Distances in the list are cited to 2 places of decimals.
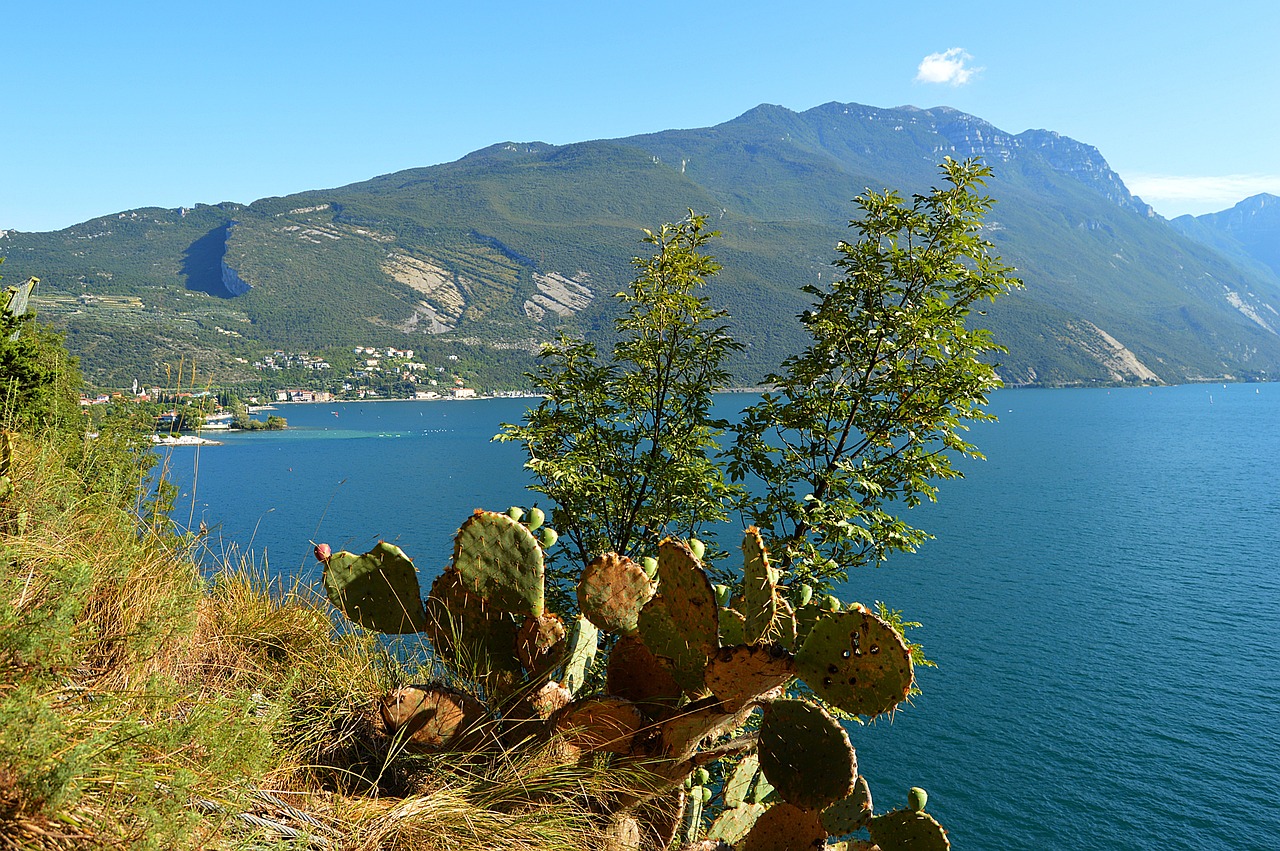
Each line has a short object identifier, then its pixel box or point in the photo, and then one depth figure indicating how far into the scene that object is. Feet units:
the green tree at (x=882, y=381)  18.06
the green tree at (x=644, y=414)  22.30
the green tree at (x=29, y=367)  16.58
